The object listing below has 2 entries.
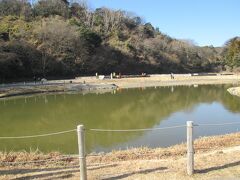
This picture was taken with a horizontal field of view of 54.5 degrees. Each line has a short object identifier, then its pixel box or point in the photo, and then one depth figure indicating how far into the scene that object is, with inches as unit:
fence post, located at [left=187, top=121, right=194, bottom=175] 159.4
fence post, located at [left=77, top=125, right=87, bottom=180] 150.5
